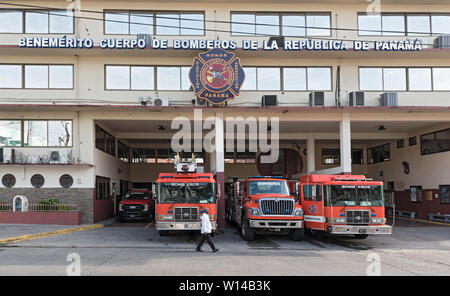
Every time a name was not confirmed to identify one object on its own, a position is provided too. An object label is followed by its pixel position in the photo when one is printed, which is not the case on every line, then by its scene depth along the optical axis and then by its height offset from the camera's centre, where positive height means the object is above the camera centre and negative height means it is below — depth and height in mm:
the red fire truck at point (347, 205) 16016 -1214
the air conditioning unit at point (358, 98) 22438 +3890
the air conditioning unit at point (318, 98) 22641 +3948
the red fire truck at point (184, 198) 16406 -868
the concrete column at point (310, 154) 27312 +1261
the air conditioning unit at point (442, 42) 23016 +6937
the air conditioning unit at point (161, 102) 21984 +3717
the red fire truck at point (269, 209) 16500 -1343
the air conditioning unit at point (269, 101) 22344 +3765
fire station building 21922 +5415
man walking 14148 -1792
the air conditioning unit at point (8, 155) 21547 +1094
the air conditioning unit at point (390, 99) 22598 +3855
